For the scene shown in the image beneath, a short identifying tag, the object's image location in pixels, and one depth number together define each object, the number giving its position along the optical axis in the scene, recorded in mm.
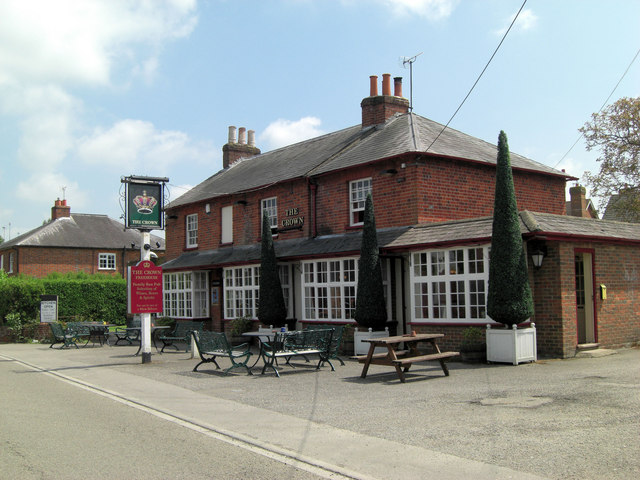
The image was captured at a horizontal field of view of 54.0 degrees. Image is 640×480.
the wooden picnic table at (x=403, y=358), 11703
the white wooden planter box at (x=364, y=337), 16467
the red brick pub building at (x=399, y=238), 14750
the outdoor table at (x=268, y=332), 18219
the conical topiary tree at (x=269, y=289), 19531
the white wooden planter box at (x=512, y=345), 13383
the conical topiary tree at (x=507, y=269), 13406
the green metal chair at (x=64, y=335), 22250
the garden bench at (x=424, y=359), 11654
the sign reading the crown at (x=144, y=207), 16531
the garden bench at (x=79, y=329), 22547
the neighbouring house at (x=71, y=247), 41500
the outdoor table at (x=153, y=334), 21206
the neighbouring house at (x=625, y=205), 31297
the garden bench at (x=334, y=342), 14584
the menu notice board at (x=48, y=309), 26375
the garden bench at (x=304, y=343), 13766
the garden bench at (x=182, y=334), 19516
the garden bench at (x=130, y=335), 22947
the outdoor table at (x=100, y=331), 23469
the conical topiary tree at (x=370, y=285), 16312
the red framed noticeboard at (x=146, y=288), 15875
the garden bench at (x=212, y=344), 14109
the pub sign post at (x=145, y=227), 15984
